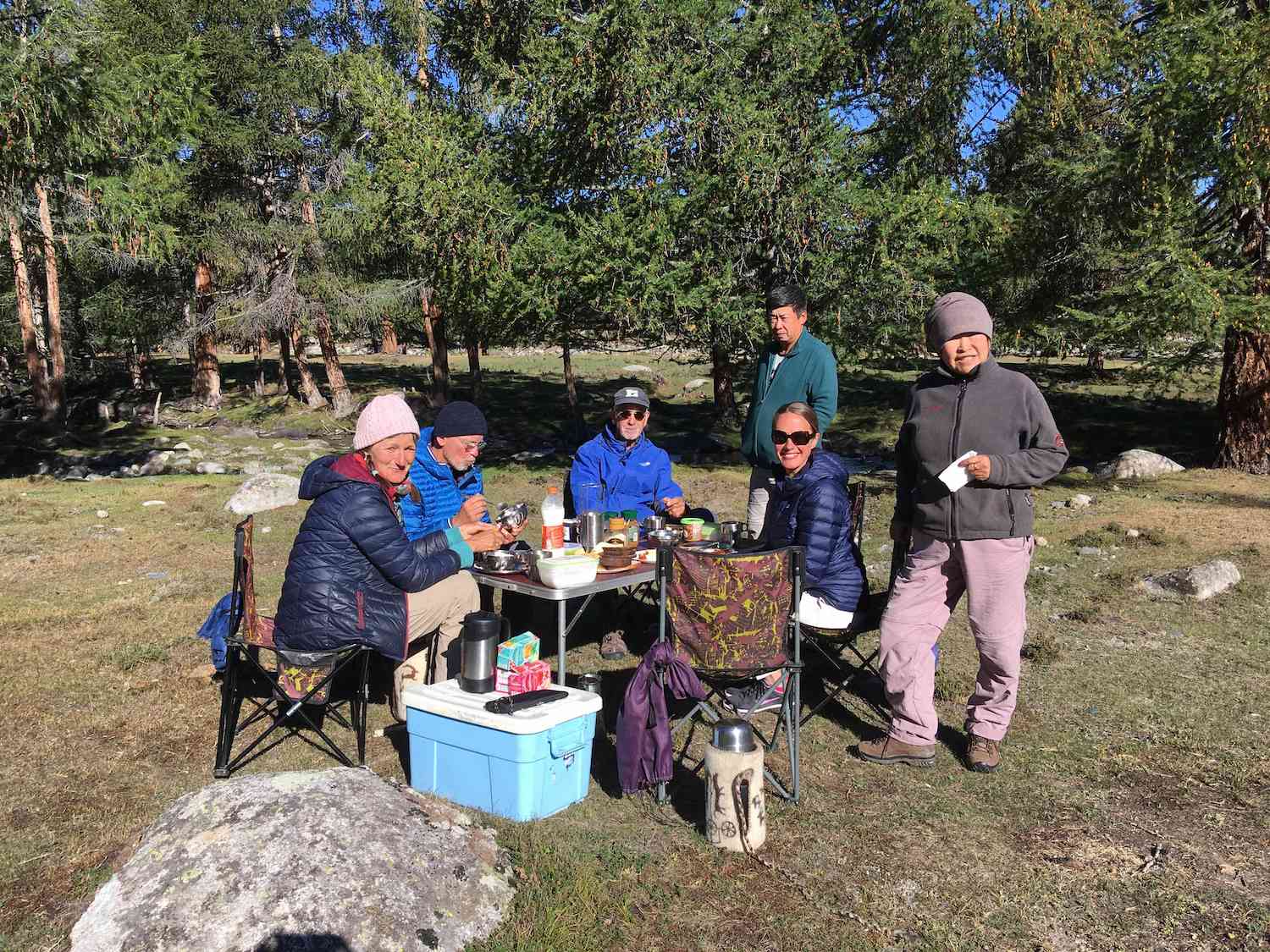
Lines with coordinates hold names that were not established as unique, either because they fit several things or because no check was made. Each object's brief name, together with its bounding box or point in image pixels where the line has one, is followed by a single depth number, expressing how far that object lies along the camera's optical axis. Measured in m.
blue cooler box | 3.82
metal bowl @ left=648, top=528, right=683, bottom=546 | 5.43
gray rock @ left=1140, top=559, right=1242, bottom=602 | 7.21
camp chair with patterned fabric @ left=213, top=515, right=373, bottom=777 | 4.23
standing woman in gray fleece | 4.09
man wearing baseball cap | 6.11
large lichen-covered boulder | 2.89
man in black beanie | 5.34
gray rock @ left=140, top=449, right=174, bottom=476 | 15.82
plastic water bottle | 5.17
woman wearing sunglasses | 4.56
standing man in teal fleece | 5.39
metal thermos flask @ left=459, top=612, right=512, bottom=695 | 4.07
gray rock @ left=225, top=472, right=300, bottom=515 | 11.34
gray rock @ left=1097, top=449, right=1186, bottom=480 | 12.54
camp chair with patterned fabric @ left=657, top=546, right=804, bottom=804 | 4.05
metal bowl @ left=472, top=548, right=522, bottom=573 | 4.94
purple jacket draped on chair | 3.89
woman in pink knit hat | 4.25
